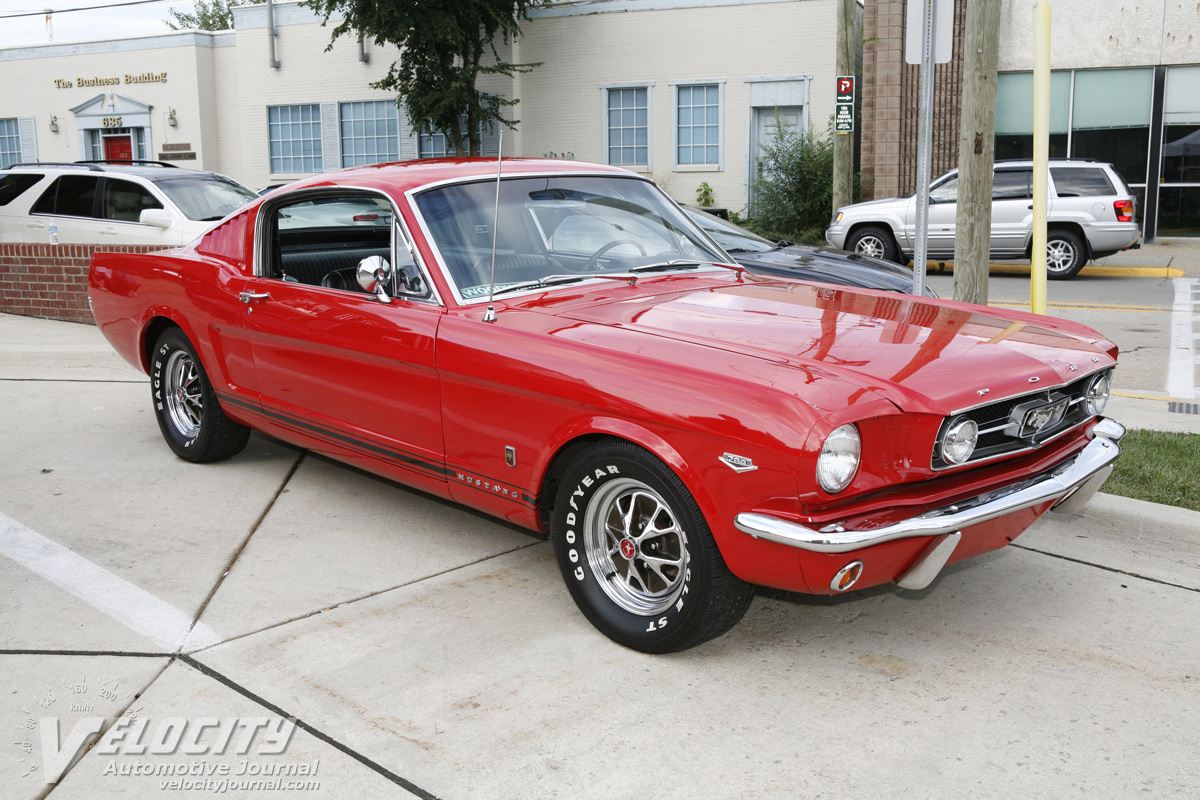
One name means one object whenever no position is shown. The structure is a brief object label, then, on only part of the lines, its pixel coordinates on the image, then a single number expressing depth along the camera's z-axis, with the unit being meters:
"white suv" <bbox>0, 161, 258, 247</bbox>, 10.96
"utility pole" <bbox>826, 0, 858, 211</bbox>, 15.77
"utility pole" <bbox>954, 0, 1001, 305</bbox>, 6.71
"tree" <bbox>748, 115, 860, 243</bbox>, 19.73
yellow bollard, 6.13
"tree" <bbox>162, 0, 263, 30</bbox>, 52.97
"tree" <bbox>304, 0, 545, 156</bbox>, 20.75
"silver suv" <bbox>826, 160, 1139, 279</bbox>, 14.37
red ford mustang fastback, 3.14
